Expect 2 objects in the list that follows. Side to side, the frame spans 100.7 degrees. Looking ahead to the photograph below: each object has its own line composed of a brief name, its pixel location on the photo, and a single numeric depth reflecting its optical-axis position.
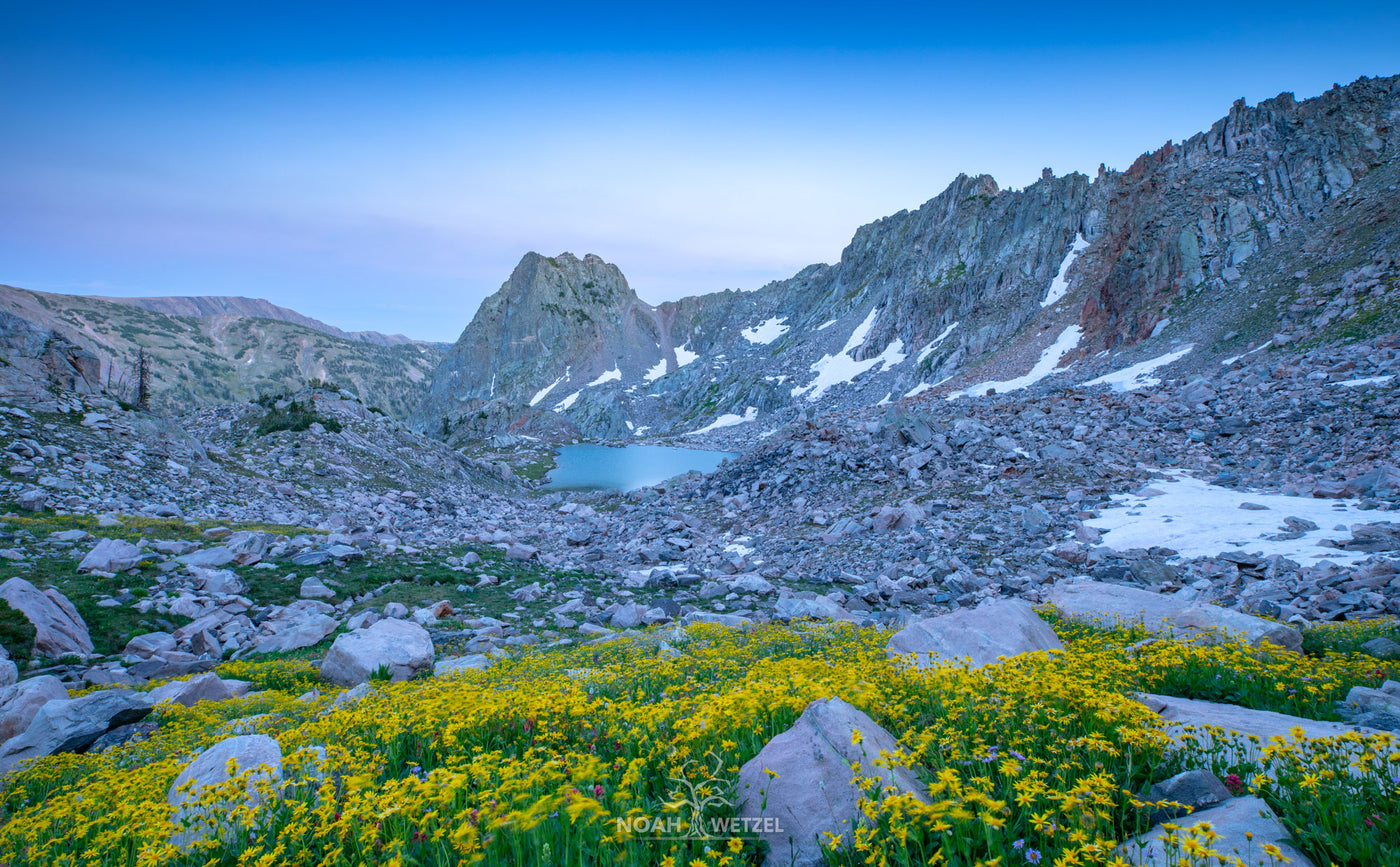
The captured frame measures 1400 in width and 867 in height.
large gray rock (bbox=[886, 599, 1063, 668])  8.25
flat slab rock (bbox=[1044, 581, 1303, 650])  8.87
